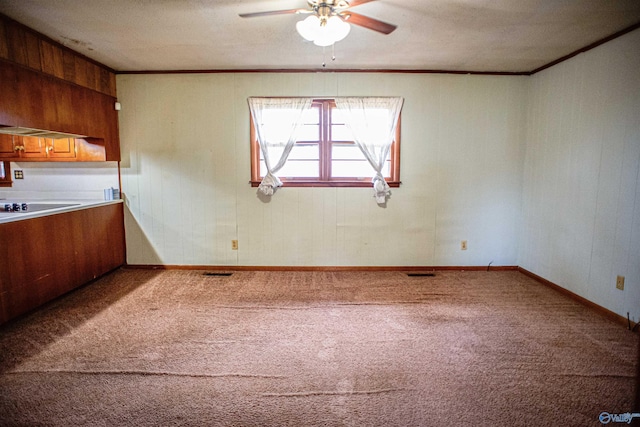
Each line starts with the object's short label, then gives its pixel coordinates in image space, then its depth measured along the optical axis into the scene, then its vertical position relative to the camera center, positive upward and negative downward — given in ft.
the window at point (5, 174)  13.01 -0.12
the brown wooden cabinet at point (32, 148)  11.97 +0.88
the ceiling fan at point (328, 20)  6.65 +3.22
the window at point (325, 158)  13.09 +0.63
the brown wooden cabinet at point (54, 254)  8.75 -2.63
